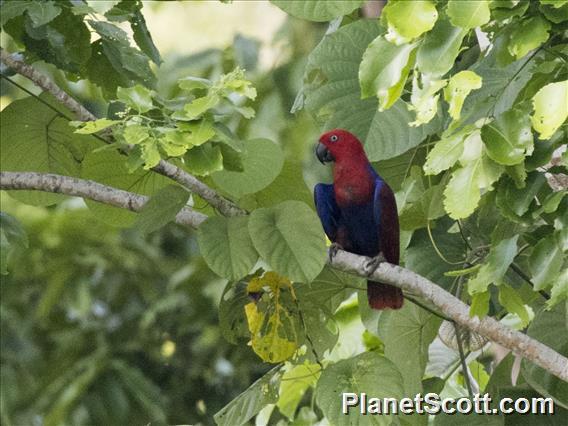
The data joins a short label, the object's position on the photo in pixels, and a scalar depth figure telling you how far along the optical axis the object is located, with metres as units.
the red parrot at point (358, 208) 16.87
